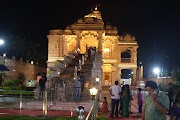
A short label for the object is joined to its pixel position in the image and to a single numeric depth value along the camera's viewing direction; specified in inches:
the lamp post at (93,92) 548.1
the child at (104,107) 700.9
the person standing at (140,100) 712.4
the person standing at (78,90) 807.7
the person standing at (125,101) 623.8
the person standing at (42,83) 818.4
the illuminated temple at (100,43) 1689.2
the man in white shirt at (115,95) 621.9
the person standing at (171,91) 655.8
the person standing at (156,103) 267.7
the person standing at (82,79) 829.8
